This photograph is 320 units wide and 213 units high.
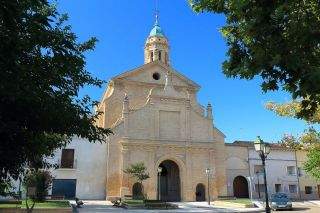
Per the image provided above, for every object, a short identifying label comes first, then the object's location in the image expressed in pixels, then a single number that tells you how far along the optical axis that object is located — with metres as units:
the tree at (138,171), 24.87
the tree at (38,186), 17.72
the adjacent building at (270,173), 31.37
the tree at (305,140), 11.93
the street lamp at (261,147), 10.31
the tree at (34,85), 5.53
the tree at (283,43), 4.88
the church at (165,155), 27.20
